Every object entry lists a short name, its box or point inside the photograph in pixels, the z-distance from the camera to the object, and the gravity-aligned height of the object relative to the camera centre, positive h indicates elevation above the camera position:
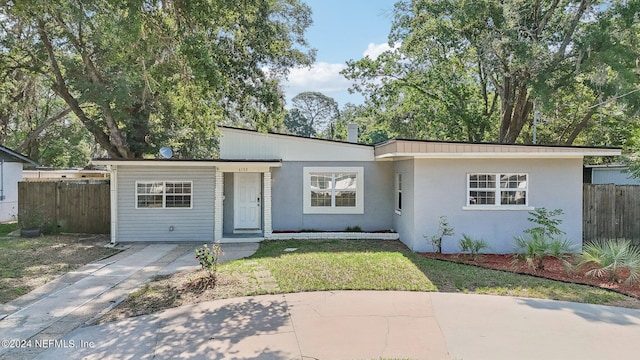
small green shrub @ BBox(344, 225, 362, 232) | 12.46 -1.58
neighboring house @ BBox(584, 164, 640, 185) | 14.11 +0.24
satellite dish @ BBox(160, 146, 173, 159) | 12.89 +0.92
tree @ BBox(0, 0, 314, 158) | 7.29 +3.07
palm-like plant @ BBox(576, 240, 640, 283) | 7.15 -1.55
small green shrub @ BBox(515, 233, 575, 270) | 8.14 -1.51
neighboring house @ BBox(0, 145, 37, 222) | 15.96 +0.03
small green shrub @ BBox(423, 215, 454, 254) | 9.73 -1.39
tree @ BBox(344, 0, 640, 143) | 12.08 +4.53
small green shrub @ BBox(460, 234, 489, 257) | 9.09 -1.55
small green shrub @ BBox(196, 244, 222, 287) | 6.94 -1.52
